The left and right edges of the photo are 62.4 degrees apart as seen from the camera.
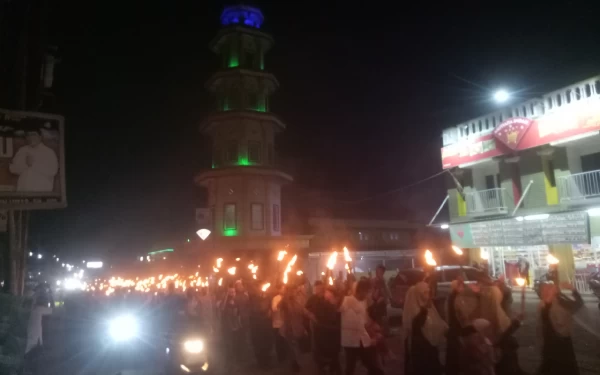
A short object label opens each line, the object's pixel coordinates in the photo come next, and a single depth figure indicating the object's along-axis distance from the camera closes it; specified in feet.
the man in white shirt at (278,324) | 37.93
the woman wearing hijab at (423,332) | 26.05
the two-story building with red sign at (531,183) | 62.59
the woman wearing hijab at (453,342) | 26.04
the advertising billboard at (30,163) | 21.86
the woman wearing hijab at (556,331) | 24.88
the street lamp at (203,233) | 58.49
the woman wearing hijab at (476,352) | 25.41
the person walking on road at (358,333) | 28.73
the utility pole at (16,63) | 25.68
